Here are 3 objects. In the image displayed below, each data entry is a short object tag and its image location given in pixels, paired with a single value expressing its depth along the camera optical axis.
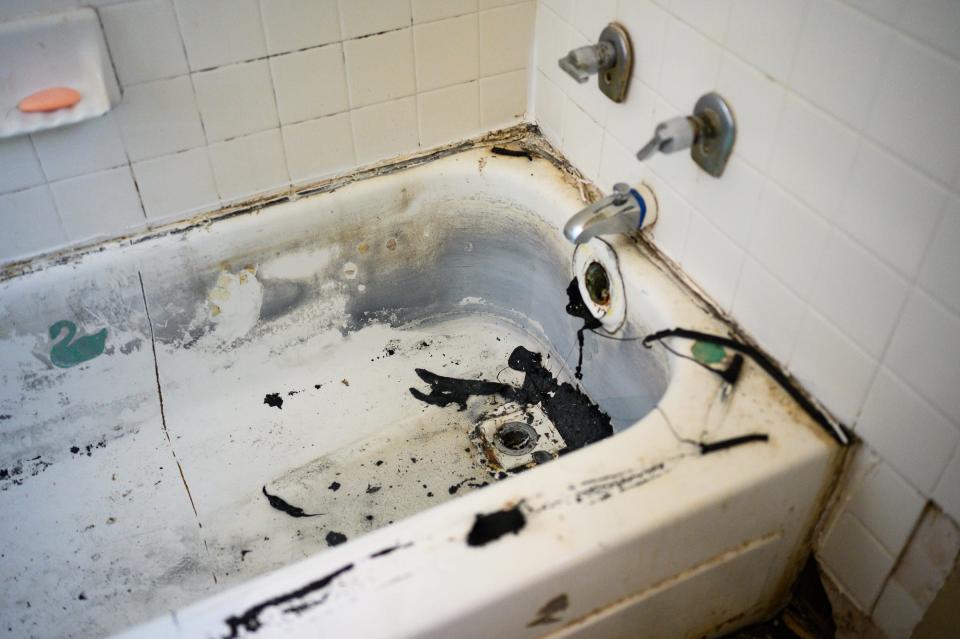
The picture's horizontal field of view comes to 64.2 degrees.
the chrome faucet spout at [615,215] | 1.25
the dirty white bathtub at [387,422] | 0.98
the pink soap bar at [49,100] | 1.17
